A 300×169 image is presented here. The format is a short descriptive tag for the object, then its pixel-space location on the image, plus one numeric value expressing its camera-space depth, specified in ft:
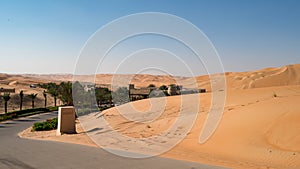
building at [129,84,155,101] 176.42
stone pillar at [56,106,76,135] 66.33
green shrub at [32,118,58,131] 79.92
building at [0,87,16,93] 224.22
